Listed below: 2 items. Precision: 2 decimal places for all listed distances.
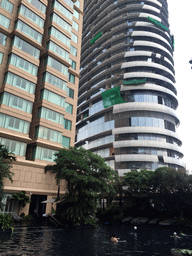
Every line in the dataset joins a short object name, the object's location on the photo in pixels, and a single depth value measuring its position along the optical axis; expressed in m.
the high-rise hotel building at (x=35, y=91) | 33.81
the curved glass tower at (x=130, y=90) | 64.00
